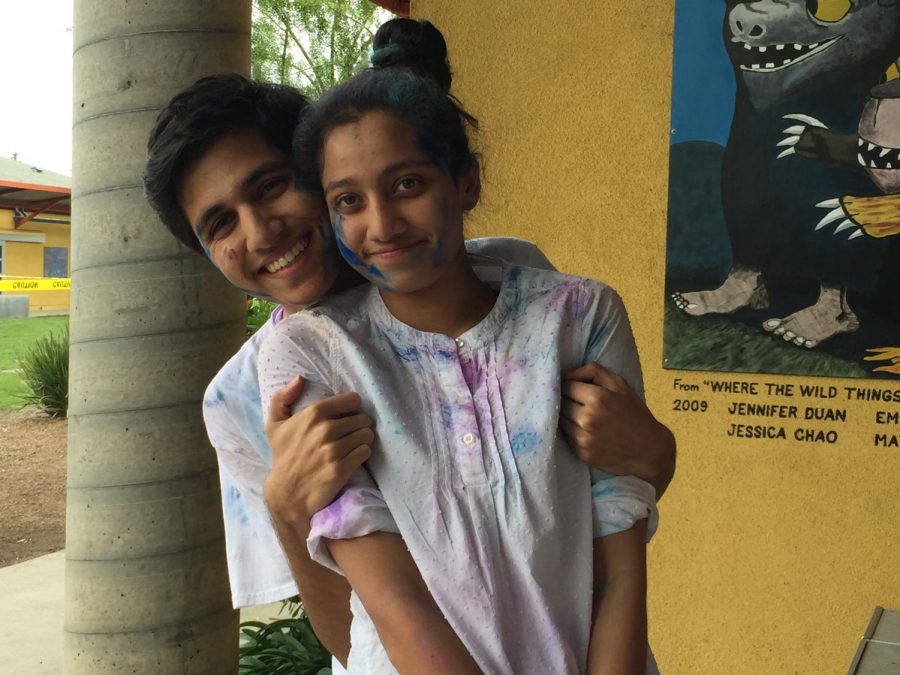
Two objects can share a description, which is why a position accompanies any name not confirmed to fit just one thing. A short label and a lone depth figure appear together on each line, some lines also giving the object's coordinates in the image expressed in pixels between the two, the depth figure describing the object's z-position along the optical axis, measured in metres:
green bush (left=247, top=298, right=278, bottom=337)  6.92
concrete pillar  2.42
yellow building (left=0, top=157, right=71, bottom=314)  27.19
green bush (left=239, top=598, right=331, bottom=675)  4.05
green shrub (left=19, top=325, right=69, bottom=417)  12.97
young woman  1.32
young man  1.40
